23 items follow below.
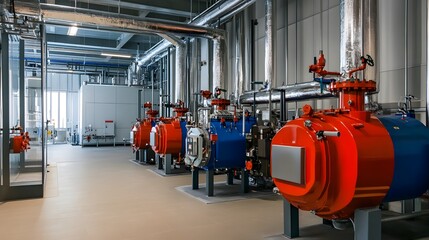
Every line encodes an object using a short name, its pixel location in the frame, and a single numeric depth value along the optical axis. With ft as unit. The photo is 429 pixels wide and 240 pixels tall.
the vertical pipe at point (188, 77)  25.95
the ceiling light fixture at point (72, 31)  31.87
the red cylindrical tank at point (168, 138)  21.62
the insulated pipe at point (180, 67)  25.85
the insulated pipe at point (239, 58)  21.93
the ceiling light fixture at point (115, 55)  36.50
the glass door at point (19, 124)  15.80
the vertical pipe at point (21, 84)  18.90
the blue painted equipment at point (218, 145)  15.97
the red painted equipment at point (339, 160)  7.75
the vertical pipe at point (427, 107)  10.72
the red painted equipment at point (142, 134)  27.58
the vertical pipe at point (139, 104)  44.55
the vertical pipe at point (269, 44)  18.76
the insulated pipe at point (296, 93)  15.07
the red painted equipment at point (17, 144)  16.06
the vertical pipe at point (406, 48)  13.34
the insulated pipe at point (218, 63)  22.07
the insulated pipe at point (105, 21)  17.67
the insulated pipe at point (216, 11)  20.70
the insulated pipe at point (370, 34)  11.77
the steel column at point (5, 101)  15.74
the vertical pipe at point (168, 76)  32.73
